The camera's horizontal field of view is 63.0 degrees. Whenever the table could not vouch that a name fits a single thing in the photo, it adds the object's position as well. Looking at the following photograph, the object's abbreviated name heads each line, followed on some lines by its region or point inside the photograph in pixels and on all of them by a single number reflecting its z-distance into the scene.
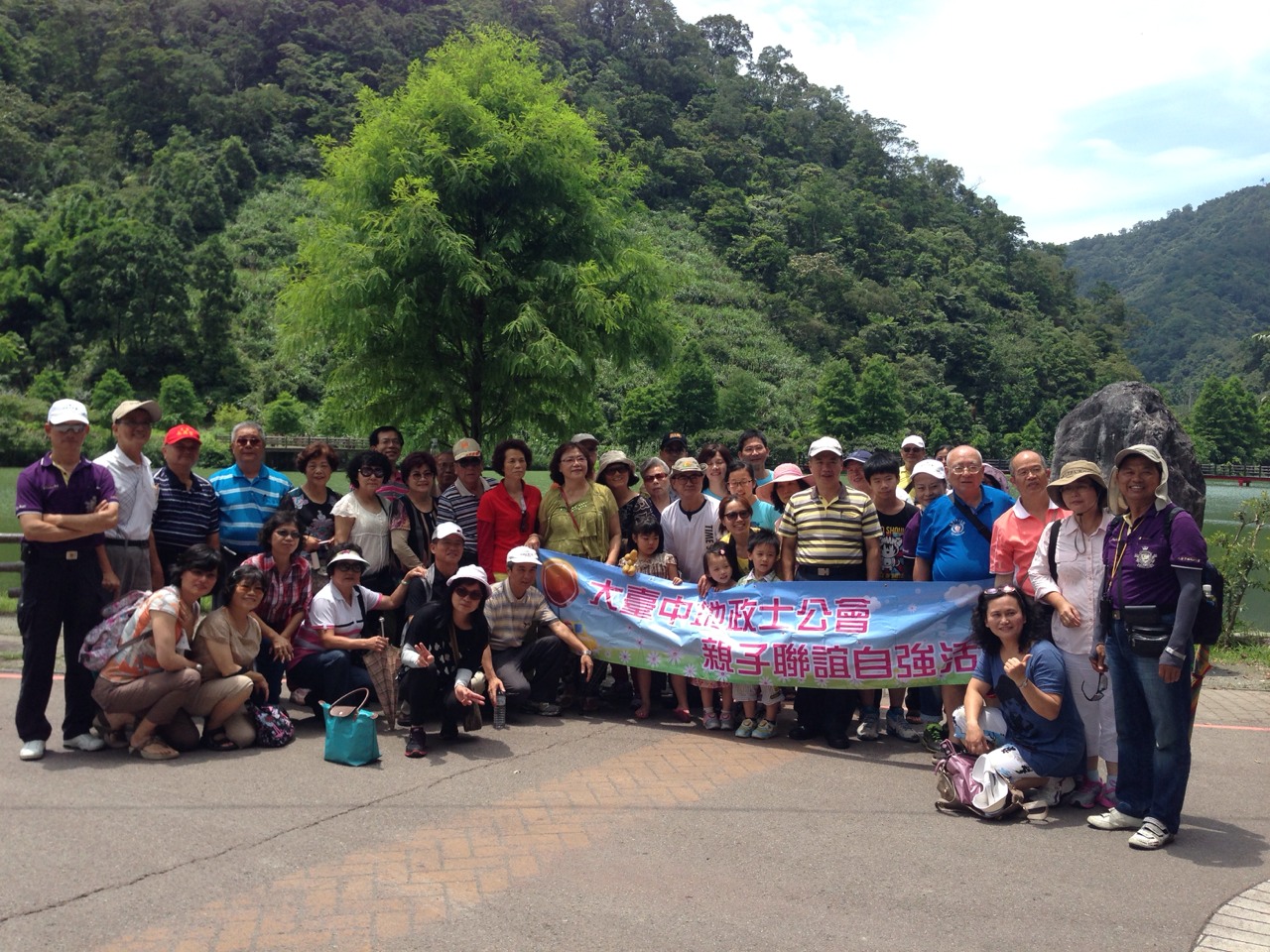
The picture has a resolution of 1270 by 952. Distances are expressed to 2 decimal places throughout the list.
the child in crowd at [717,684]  7.20
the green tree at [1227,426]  73.44
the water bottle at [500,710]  6.91
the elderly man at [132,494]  6.59
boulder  9.63
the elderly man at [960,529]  6.64
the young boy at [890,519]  7.12
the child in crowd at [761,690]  7.03
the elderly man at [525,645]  7.30
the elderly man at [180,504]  6.97
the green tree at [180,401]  50.22
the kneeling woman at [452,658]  6.48
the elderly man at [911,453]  8.75
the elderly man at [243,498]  7.43
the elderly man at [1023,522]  6.31
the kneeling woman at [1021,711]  5.47
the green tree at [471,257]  10.54
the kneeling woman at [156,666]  6.05
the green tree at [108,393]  48.87
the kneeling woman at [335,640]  6.88
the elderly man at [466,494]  7.85
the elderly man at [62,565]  6.02
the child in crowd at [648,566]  7.47
